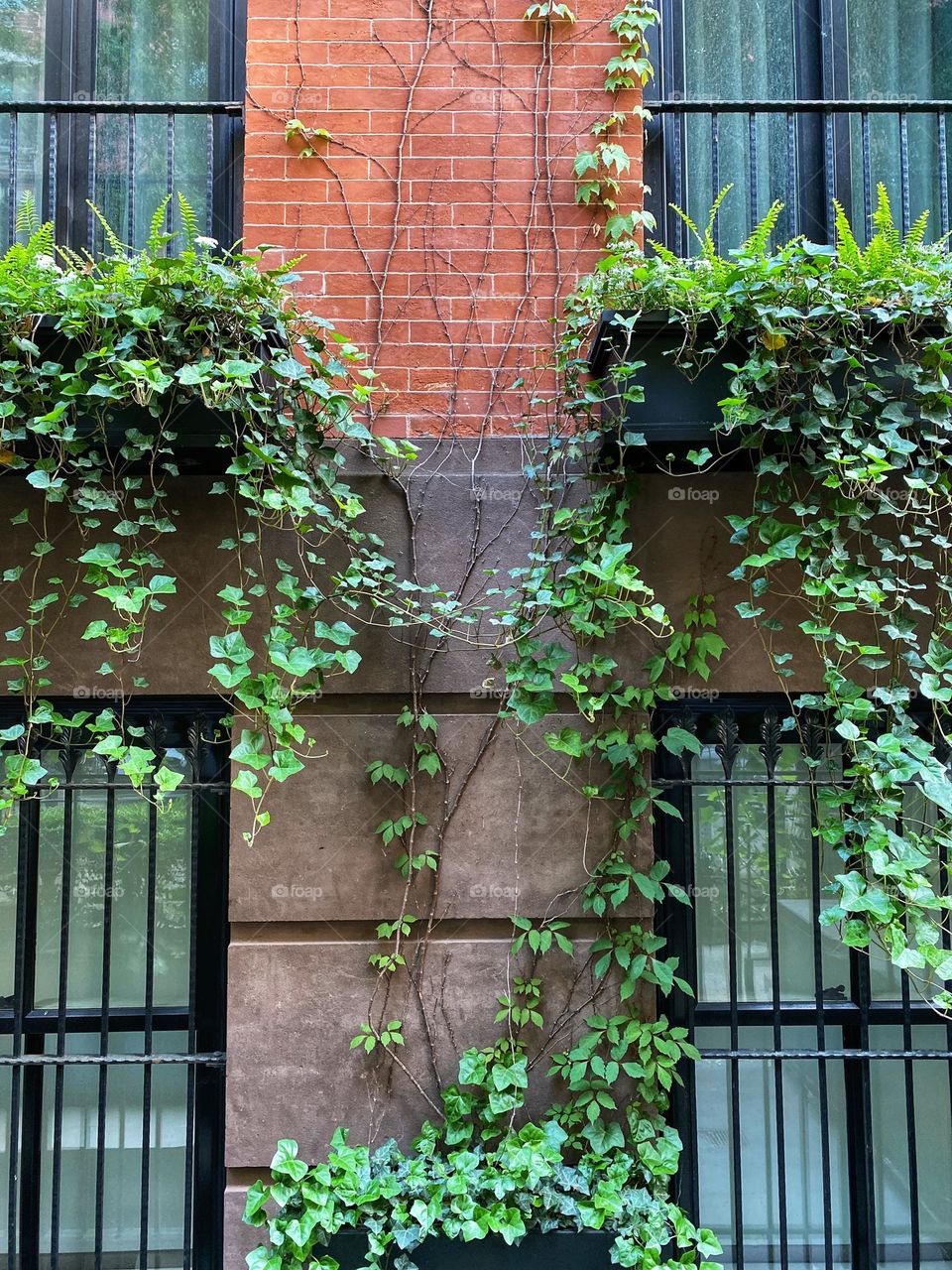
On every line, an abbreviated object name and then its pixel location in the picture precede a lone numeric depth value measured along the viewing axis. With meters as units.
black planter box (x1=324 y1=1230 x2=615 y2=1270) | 2.95
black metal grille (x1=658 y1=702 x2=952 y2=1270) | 3.46
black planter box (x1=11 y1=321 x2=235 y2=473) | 2.94
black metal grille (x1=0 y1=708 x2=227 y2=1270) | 3.43
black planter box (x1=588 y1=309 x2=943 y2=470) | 3.03
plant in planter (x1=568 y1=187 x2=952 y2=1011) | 2.84
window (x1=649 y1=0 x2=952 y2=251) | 3.91
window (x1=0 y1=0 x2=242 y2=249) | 3.80
